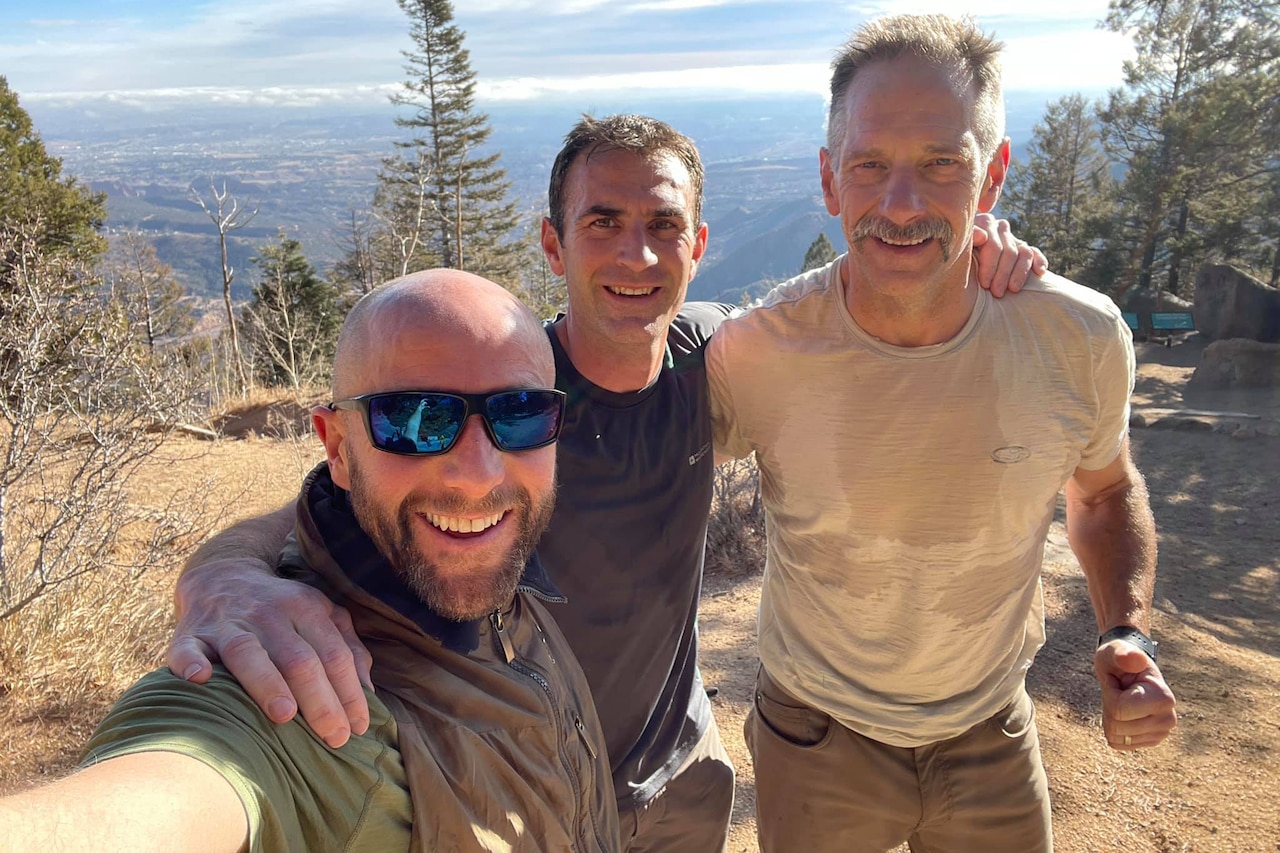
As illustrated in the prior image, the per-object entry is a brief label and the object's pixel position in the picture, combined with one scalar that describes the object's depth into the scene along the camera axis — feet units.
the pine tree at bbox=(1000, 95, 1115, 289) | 78.79
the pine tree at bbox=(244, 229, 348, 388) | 63.26
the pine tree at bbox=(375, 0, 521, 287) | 92.54
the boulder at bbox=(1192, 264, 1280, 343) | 41.36
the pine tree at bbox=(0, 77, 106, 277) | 48.67
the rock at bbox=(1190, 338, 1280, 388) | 35.03
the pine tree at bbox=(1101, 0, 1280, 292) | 54.85
